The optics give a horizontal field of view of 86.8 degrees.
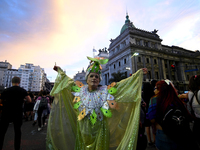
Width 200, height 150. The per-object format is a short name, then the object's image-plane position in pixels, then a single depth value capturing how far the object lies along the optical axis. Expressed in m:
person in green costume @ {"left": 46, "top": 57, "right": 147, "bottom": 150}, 2.08
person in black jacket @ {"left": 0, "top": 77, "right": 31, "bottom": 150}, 2.67
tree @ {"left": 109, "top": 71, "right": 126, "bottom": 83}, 25.22
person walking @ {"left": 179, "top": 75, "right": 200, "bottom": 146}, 2.38
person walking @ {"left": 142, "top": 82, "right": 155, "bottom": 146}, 3.80
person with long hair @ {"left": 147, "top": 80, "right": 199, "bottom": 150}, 1.60
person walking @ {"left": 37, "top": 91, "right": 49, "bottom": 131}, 5.46
